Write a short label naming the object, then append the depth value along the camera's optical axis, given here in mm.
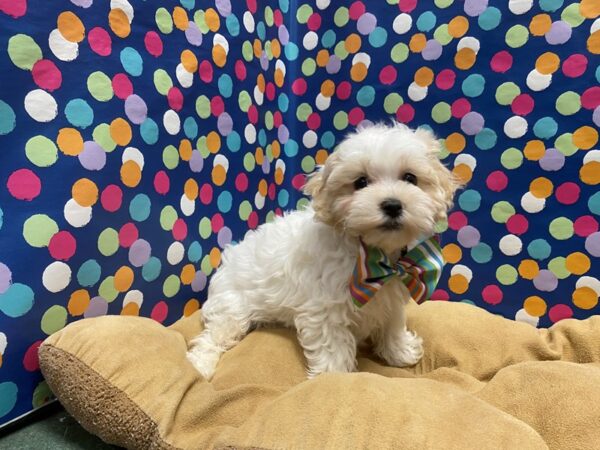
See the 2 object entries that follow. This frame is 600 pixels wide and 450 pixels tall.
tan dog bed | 312
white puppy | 408
